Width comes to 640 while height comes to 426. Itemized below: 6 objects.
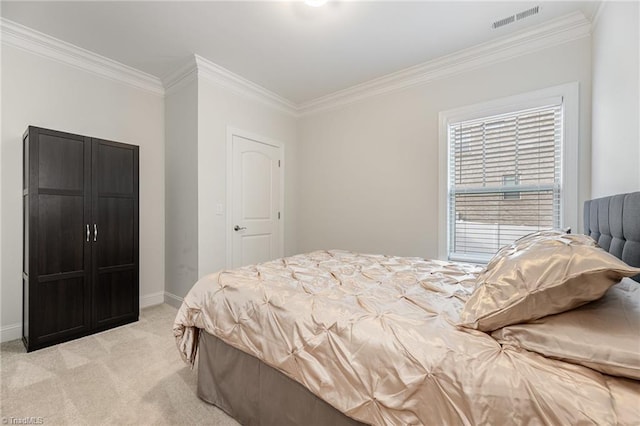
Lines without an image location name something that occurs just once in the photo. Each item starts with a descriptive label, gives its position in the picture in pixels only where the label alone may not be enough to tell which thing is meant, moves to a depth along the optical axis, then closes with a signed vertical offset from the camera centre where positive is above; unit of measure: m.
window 2.51 +0.39
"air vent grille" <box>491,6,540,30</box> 2.29 +1.68
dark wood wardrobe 2.31 -0.25
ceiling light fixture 2.13 +1.63
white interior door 3.52 +0.12
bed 0.73 -0.45
